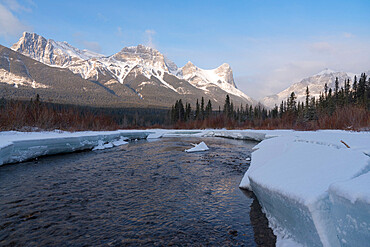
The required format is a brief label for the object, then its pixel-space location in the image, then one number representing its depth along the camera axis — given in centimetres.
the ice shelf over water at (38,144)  956
